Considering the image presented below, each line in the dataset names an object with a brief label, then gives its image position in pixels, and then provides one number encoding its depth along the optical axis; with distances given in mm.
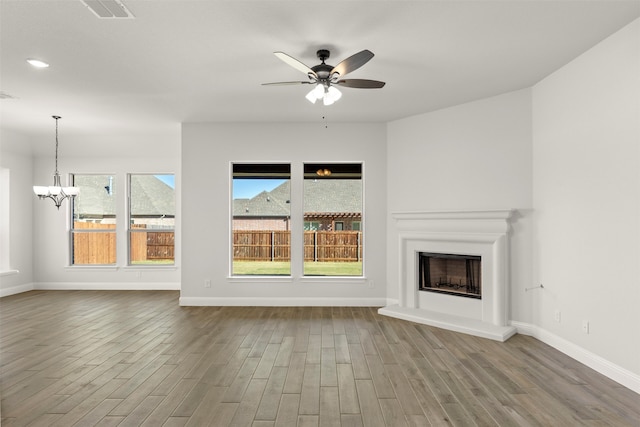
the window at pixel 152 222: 7336
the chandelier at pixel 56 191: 5965
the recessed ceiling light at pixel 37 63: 3572
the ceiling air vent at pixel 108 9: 2529
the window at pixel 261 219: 6059
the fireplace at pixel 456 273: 4504
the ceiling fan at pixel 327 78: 3068
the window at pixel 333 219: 6012
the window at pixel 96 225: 7352
